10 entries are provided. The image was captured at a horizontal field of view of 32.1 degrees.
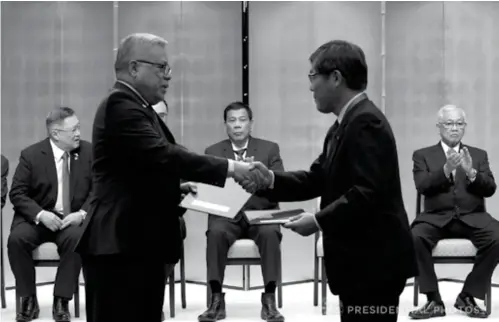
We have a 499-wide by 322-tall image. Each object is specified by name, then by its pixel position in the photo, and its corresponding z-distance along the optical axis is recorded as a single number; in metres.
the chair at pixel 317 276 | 6.26
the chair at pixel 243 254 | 6.16
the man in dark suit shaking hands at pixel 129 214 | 3.22
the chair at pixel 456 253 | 6.13
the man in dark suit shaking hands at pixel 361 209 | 2.95
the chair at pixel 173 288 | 6.17
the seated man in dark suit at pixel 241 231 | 6.06
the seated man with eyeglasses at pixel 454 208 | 6.09
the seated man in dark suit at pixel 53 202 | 5.97
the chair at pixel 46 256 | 6.03
